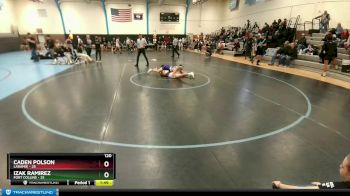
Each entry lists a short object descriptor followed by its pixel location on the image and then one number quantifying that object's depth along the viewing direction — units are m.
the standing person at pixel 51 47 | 17.38
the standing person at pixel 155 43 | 30.49
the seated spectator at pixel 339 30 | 14.28
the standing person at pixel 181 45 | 30.93
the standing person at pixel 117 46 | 26.65
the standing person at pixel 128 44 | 27.83
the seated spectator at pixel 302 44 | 15.51
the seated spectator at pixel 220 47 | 24.33
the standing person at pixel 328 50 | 11.60
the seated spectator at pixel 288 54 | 14.91
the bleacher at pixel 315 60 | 11.95
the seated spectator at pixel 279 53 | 15.40
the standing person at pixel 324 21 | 15.47
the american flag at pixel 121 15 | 29.86
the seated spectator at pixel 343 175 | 2.17
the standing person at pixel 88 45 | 17.42
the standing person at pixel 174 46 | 21.32
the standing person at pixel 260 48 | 17.59
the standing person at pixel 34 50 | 16.47
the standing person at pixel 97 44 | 17.33
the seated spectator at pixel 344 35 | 13.60
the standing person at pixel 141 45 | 14.67
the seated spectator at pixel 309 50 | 14.65
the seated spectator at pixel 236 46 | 22.34
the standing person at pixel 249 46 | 18.74
